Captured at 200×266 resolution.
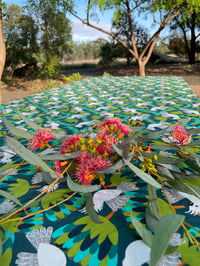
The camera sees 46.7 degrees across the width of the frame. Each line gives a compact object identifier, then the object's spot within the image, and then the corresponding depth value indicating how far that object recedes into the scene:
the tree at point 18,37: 10.85
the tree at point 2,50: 4.75
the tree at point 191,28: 11.62
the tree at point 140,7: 6.96
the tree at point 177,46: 15.45
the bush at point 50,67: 9.86
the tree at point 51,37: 9.79
